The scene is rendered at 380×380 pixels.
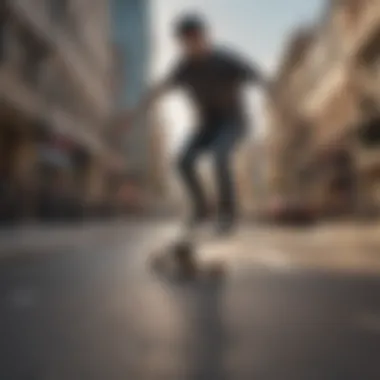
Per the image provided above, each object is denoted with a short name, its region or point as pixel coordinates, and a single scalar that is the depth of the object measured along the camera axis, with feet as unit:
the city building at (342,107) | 85.66
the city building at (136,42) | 346.29
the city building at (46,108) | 71.67
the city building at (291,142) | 152.74
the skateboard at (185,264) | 16.51
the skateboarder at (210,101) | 17.52
